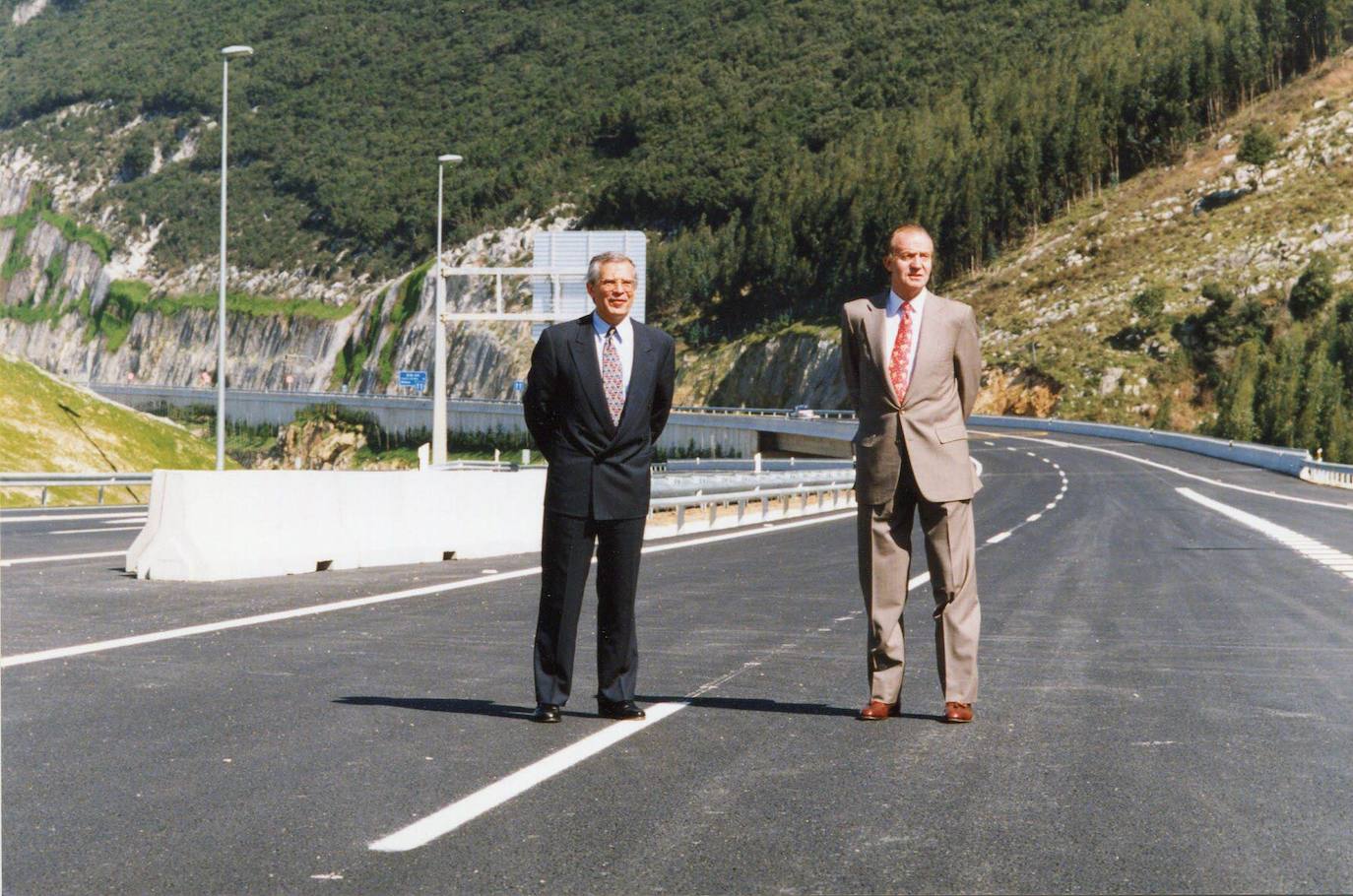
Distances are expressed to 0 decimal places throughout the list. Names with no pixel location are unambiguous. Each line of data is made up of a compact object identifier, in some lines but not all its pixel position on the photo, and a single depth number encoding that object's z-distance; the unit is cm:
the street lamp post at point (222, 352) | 3666
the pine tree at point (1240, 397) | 8562
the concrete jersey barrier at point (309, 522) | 1408
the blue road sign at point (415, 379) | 11044
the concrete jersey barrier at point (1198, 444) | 5671
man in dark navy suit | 710
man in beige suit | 707
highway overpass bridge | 8706
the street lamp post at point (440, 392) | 5003
